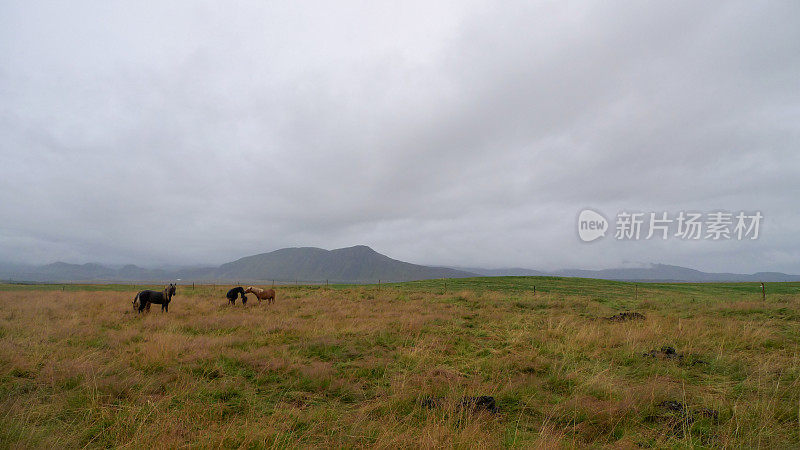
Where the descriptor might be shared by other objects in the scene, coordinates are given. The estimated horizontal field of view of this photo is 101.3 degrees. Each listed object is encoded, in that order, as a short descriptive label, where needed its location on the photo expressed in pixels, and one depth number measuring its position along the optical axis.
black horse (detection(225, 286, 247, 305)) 20.24
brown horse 20.59
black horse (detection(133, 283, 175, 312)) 15.55
